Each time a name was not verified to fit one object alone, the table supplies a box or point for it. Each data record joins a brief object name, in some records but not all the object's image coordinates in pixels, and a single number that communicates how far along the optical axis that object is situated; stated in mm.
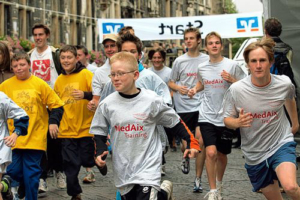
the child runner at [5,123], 8778
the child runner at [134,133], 7924
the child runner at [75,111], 11684
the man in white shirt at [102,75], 11065
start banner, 26764
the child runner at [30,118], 10336
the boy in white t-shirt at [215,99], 11394
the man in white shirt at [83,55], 15694
